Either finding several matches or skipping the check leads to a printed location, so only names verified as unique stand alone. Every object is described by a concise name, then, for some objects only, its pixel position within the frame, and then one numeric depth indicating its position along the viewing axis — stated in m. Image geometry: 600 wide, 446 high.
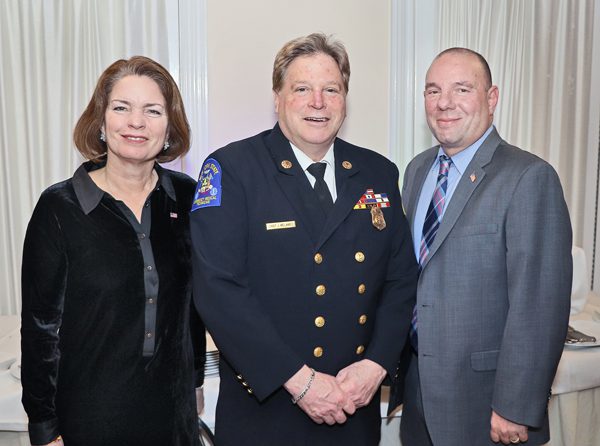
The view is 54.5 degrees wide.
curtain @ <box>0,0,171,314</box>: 3.21
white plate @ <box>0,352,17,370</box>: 2.38
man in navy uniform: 1.68
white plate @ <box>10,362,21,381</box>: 2.25
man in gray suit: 1.75
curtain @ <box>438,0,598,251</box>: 3.53
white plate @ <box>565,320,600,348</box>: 2.52
